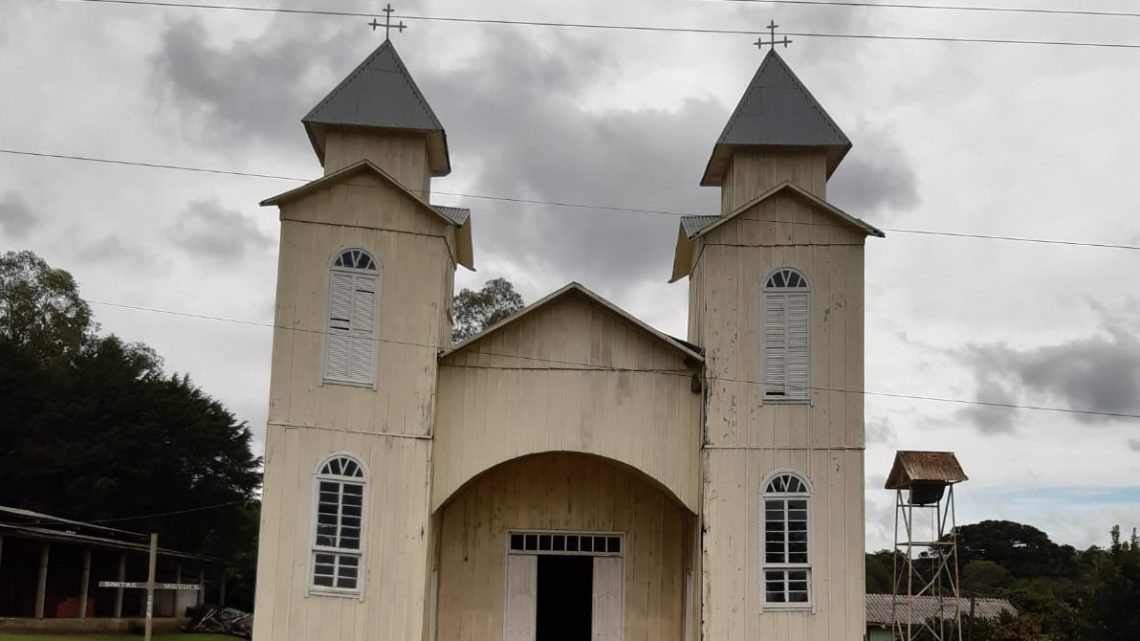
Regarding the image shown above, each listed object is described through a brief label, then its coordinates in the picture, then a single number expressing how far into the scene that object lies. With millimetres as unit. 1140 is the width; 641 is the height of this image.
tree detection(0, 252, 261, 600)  48188
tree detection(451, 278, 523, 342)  39344
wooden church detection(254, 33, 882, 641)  18625
